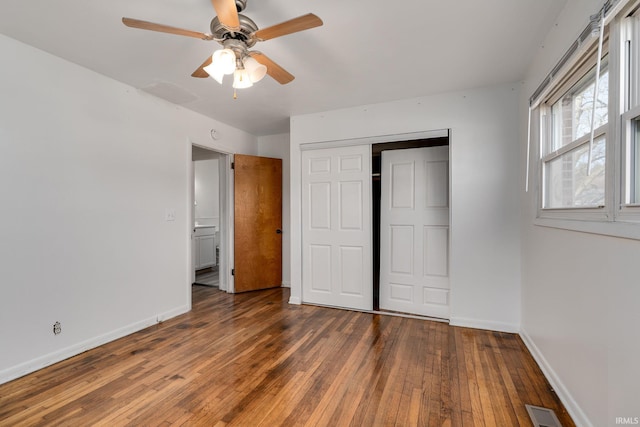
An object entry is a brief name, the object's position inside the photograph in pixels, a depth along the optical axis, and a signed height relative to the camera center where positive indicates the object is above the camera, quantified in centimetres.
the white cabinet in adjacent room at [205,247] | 555 -75
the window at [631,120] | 122 +39
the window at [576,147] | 148 +39
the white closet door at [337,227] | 351 -21
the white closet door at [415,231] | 331 -25
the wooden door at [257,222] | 429 -19
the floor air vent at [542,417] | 158 -117
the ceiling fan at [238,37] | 148 +98
